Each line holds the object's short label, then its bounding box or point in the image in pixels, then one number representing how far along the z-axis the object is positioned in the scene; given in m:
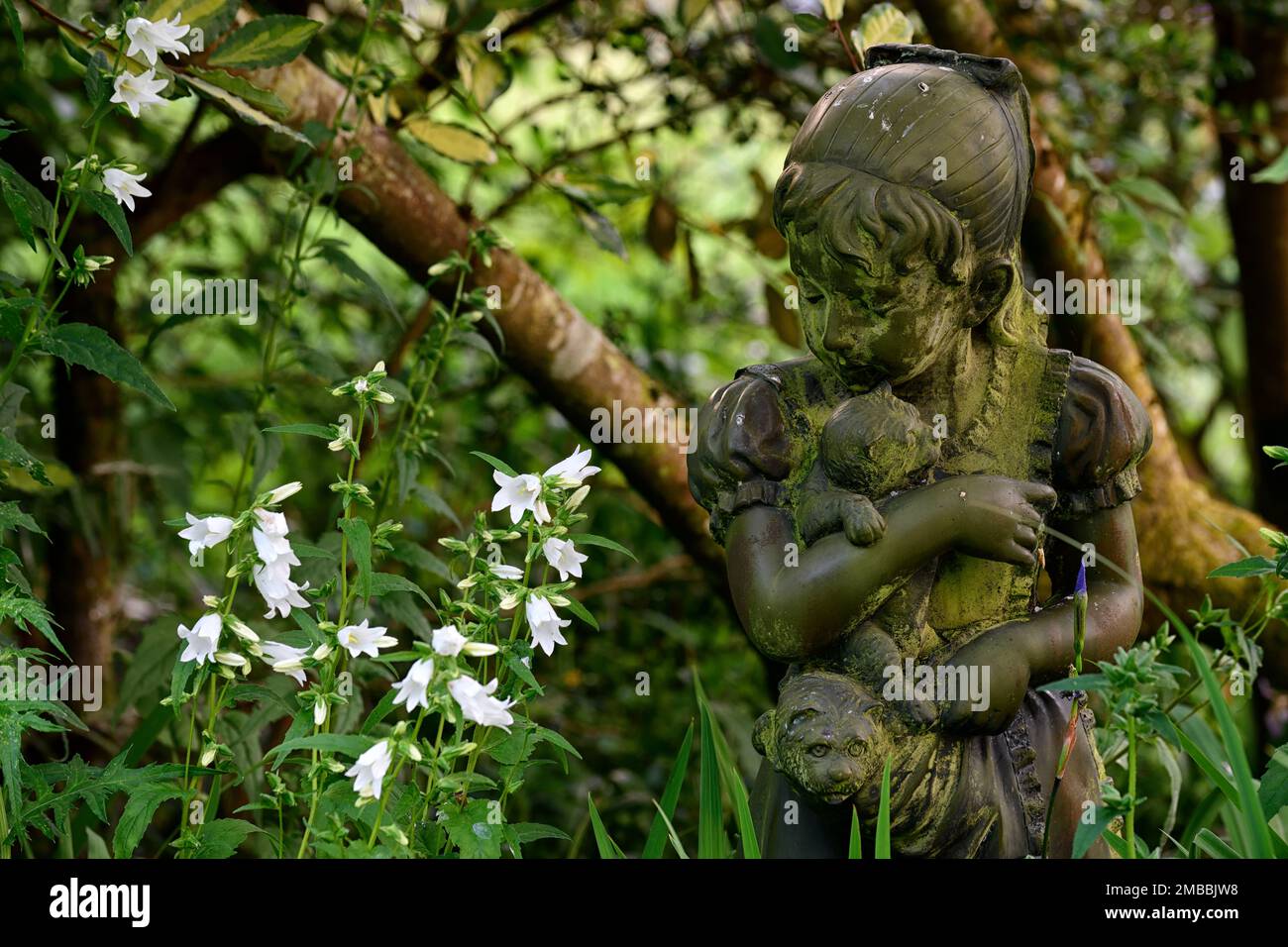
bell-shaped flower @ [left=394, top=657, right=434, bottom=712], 1.99
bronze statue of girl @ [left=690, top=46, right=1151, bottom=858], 2.12
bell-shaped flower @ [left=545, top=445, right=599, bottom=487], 2.08
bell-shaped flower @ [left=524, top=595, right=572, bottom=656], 2.06
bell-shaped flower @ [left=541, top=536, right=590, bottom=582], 2.08
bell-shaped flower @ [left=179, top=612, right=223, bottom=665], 2.06
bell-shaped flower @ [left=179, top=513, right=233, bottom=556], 2.07
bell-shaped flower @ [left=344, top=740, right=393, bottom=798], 1.99
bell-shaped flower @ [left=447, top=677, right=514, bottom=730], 1.99
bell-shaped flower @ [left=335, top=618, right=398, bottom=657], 2.04
